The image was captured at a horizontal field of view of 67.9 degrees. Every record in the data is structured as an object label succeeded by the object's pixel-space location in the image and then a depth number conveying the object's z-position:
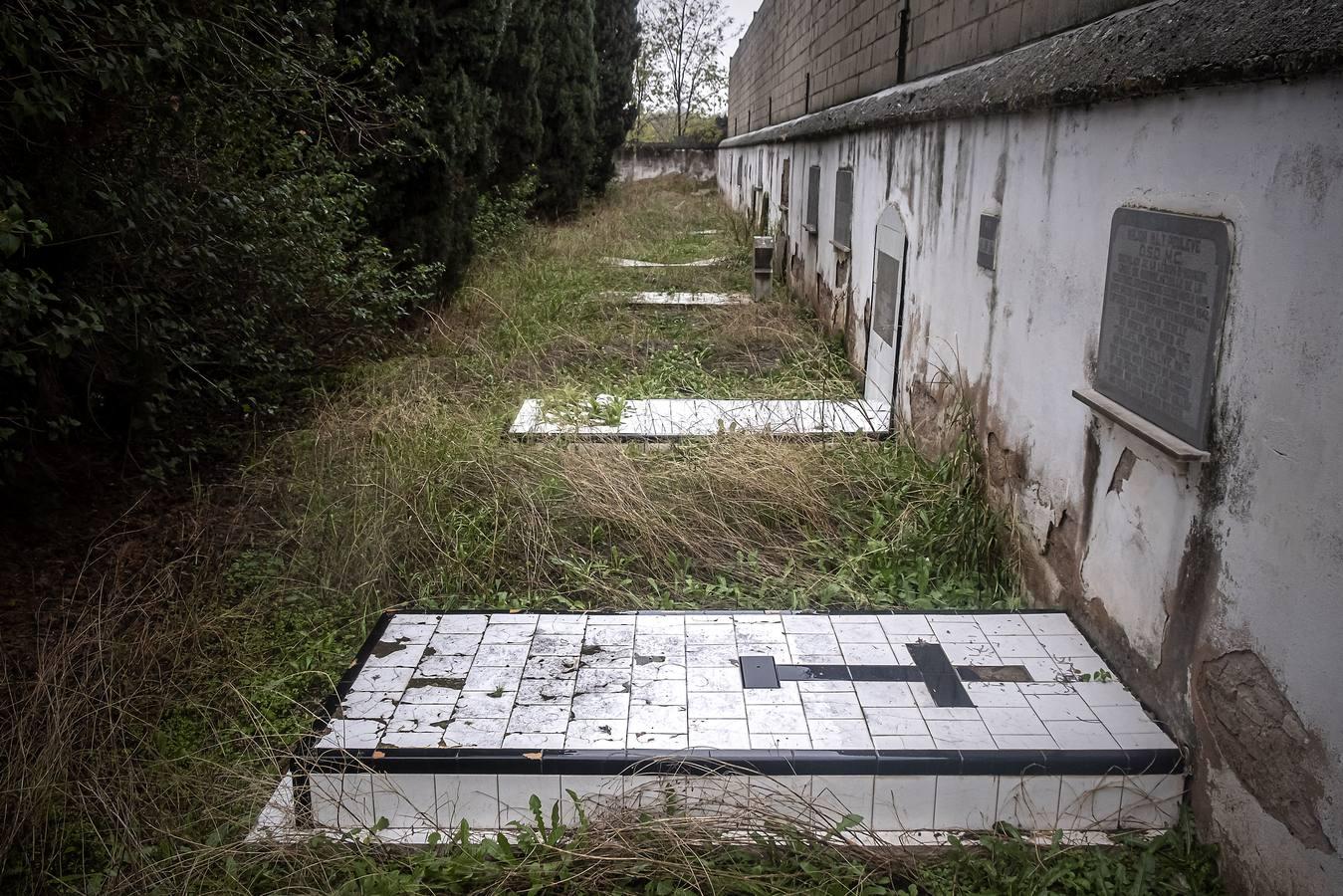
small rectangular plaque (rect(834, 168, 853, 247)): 7.72
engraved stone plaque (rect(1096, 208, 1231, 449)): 2.62
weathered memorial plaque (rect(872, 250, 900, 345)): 6.09
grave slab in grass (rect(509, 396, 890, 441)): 5.58
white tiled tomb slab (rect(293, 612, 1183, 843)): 2.83
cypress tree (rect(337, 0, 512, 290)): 7.49
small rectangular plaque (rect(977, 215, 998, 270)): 4.32
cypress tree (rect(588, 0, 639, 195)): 21.39
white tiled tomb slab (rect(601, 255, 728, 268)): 13.10
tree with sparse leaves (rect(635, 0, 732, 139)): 39.22
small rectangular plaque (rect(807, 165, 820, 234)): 9.56
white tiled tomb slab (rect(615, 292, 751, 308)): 10.36
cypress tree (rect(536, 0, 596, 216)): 15.51
